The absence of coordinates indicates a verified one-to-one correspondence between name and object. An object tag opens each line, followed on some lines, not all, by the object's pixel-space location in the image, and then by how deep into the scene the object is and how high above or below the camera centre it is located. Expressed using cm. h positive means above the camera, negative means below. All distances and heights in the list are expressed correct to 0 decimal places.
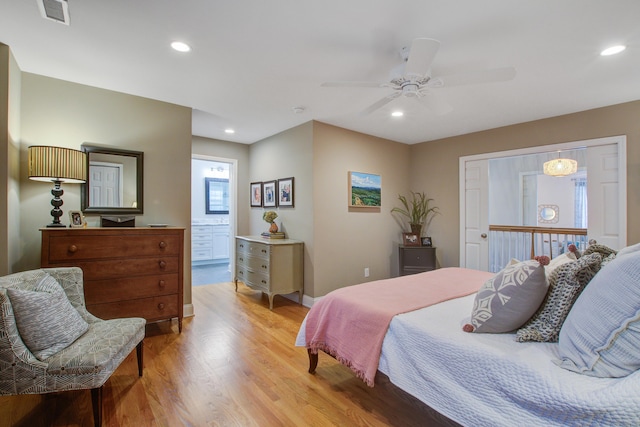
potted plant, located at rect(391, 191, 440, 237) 479 +7
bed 99 -60
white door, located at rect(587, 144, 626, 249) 321 +21
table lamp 230 +39
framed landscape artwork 420 +37
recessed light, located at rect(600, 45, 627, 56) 211 +120
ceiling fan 175 +96
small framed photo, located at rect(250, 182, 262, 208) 482 +35
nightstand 446 -66
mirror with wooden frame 281 +34
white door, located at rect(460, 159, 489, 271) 423 -1
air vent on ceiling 165 +119
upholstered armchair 147 -72
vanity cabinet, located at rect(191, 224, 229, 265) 660 -63
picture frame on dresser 260 -4
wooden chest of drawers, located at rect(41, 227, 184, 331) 238 -43
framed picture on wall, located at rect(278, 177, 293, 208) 414 +33
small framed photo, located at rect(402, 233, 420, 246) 460 -37
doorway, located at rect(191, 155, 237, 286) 662 -3
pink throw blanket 170 -61
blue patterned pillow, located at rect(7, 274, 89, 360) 153 -56
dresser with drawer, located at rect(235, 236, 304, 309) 371 -66
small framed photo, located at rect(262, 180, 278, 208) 448 +33
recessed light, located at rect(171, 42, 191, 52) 210 +122
